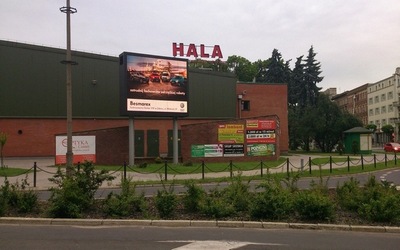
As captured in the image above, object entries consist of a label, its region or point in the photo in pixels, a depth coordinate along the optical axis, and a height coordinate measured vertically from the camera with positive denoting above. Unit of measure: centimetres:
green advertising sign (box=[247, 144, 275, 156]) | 3396 -123
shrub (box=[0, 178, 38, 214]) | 1077 -162
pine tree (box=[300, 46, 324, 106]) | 7969 +983
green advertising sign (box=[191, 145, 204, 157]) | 3312 -127
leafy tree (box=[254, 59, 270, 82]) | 8708 +1437
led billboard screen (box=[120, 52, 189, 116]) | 2861 +353
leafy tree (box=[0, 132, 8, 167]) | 2757 -5
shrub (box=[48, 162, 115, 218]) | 1025 -140
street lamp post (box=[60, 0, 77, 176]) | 1721 +235
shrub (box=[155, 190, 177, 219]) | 1031 -170
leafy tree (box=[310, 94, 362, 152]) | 6262 +154
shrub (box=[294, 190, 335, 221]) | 988 -175
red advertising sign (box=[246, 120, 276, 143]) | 3412 +26
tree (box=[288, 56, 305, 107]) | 8012 +983
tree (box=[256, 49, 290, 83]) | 8119 +1247
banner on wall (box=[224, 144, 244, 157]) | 3356 -124
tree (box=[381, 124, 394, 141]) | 8969 +76
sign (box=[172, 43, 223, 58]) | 5462 +1112
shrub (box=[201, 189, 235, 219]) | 1028 -182
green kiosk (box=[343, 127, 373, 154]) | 4912 -106
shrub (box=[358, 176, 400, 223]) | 973 -177
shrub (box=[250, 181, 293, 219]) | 1009 -176
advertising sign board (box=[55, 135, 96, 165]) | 2964 -75
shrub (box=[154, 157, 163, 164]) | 3249 -192
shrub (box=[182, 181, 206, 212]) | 1090 -164
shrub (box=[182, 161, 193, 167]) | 2925 -202
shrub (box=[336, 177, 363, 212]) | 1077 -166
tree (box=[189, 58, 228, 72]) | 7688 +1342
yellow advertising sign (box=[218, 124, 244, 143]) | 3366 +12
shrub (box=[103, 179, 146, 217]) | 1034 -170
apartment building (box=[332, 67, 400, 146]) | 10058 +800
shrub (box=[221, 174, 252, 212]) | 1084 -162
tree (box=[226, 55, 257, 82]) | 9525 +1528
